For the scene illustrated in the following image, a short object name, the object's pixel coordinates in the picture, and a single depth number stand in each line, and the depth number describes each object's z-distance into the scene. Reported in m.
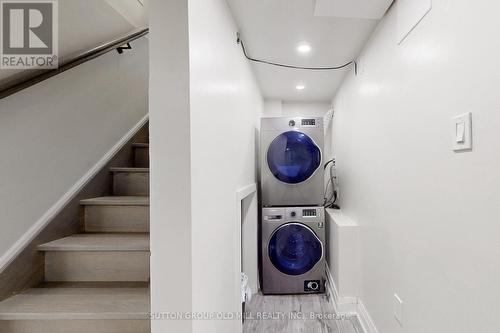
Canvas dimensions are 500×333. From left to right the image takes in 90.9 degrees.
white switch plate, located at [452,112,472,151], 0.87
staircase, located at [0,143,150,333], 1.20
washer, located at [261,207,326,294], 2.60
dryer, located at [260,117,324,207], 2.68
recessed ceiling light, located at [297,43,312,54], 2.02
